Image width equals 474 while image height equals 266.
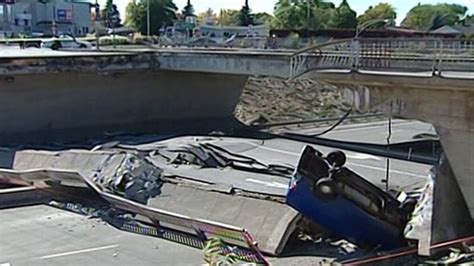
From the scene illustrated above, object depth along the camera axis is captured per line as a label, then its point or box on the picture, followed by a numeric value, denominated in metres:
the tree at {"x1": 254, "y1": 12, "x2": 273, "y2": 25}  118.98
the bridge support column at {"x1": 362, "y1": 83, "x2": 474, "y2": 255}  17.31
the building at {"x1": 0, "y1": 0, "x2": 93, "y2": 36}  110.12
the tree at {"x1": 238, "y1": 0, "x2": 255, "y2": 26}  110.33
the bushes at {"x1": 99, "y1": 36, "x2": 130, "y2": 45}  58.53
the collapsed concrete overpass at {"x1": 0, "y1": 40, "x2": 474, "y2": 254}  17.78
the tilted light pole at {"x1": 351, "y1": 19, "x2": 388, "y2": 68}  19.41
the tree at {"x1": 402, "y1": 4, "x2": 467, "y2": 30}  95.25
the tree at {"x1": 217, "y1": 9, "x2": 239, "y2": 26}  123.00
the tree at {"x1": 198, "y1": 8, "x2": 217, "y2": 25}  150.62
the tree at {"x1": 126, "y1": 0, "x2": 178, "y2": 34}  87.75
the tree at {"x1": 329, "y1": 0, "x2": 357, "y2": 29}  82.45
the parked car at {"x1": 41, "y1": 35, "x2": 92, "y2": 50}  53.46
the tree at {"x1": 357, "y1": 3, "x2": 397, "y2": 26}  100.80
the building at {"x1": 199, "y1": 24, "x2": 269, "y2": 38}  80.14
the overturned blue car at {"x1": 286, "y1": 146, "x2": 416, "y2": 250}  17.77
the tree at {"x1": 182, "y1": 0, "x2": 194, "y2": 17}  119.32
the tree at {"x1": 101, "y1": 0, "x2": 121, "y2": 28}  119.93
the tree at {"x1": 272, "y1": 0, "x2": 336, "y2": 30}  81.38
